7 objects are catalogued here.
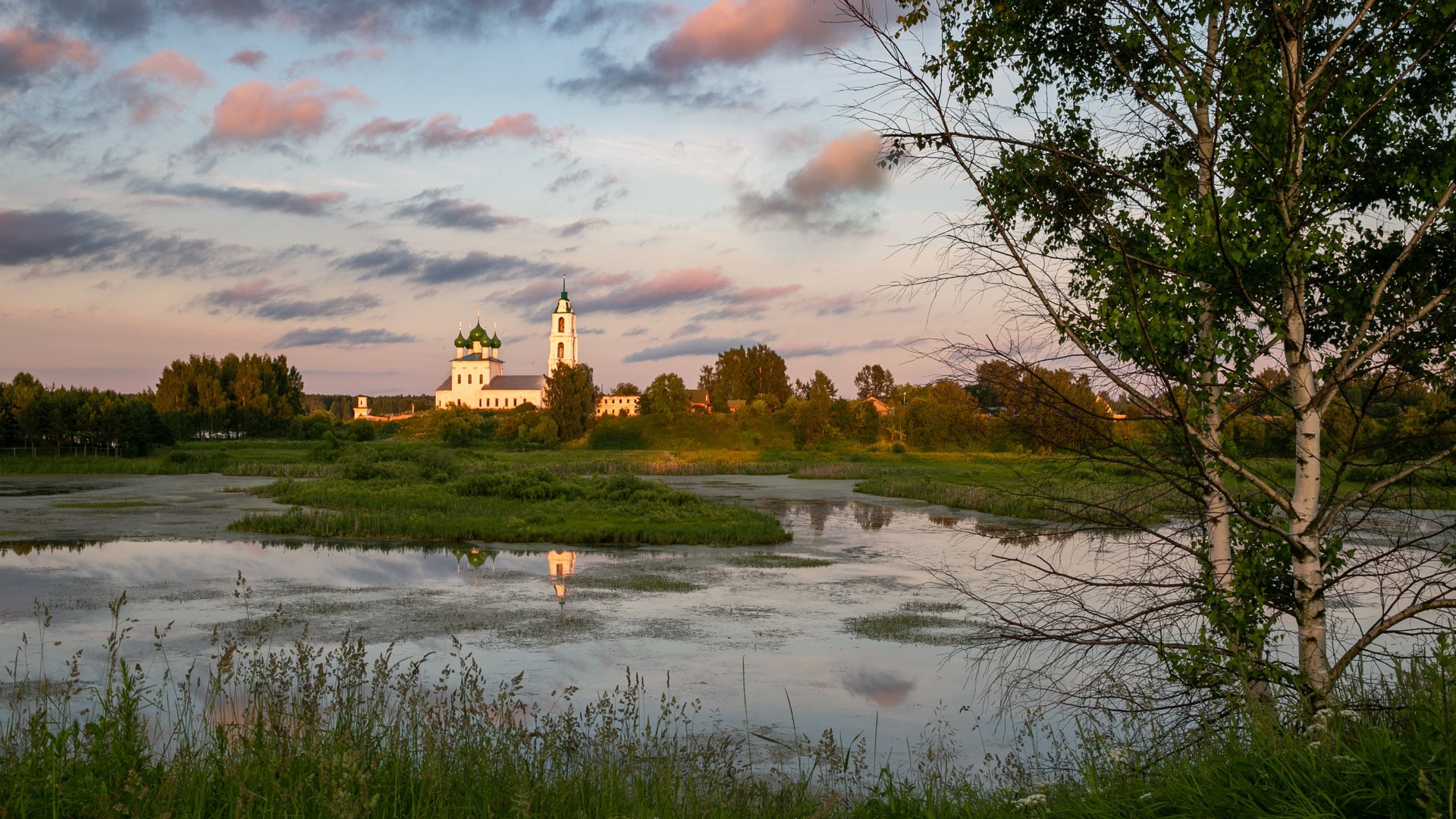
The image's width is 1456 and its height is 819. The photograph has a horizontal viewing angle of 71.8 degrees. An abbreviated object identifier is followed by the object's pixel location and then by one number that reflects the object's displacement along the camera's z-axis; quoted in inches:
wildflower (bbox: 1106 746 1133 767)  240.6
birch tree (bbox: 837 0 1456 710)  246.7
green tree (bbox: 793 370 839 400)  4382.4
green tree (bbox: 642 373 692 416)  4084.4
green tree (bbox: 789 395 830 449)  3518.7
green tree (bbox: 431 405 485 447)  3708.2
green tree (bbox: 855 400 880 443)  3560.5
